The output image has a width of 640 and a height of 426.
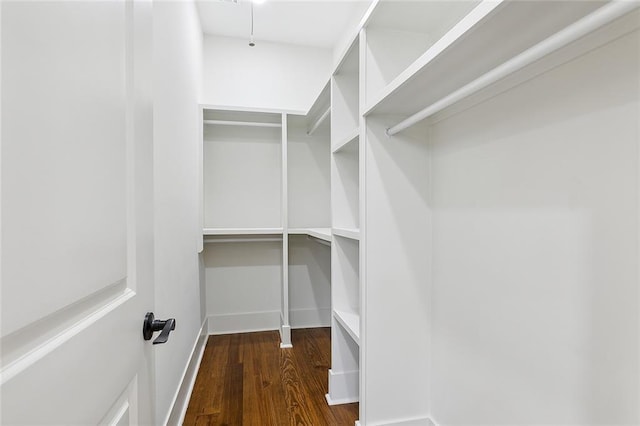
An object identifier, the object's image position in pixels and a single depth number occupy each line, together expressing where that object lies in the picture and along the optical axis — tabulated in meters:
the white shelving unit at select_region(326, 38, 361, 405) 1.75
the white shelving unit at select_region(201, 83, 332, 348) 2.75
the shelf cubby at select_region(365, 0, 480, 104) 1.28
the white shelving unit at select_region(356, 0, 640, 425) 0.71
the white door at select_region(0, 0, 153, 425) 0.32
